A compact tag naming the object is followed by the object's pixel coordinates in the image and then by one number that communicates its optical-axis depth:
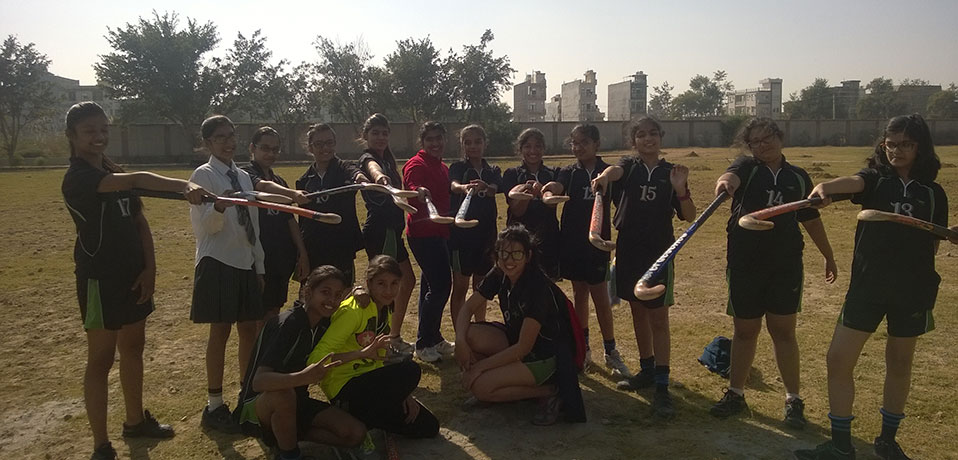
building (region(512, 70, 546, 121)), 90.81
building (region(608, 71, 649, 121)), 84.94
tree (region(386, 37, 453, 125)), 49.31
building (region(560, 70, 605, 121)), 89.75
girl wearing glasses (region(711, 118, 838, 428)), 4.06
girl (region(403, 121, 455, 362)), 5.32
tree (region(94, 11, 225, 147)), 44.03
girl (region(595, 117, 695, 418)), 4.51
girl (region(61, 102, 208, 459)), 3.65
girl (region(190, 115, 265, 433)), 4.13
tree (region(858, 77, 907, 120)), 71.69
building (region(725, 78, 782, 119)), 94.71
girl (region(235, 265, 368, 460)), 3.49
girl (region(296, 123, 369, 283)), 4.96
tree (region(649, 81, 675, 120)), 85.94
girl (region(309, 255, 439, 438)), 3.81
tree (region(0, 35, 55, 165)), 46.25
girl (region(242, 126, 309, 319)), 4.65
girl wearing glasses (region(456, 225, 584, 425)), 4.24
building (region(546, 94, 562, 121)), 112.69
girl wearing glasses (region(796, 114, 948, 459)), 3.54
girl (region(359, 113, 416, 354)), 5.28
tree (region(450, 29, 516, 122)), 50.09
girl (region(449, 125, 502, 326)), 5.30
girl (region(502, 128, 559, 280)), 5.14
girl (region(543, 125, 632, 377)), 5.00
